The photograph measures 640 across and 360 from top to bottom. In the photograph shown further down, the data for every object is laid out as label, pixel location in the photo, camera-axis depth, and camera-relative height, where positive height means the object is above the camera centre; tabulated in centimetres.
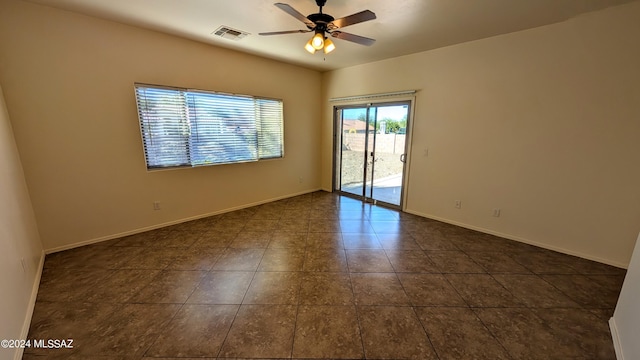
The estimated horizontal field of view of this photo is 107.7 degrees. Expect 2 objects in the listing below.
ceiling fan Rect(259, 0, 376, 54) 194 +101
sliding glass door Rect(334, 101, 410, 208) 430 -28
